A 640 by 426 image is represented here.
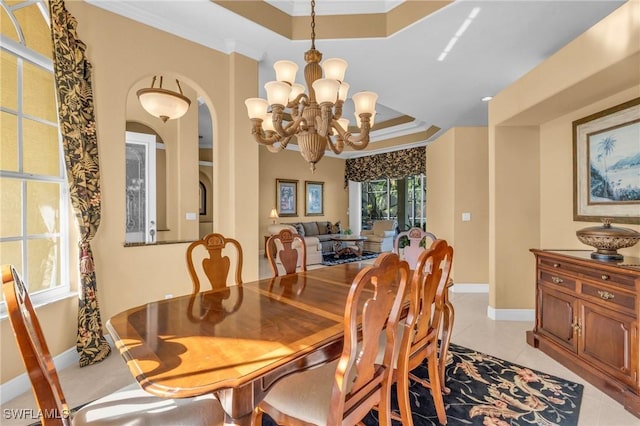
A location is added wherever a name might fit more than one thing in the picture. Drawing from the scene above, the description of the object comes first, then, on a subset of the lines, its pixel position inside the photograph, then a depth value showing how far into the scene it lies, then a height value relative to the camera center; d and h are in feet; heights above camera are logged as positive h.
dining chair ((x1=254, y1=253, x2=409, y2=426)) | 3.52 -2.34
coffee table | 23.73 -2.85
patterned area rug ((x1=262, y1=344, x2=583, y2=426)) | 6.00 -4.13
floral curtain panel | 7.53 +1.66
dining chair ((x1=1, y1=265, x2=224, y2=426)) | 2.68 -2.12
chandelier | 6.70 +2.35
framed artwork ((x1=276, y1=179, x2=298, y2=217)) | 27.37 +1.46
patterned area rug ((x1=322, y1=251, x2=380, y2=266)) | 23.49 -3.75
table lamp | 25.39 -0.11
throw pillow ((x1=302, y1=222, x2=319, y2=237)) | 27.37 -1.49
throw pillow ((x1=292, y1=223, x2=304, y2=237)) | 25.63 -1.33
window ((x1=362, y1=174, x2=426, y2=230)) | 26.84 +1.10
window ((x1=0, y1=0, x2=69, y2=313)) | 6.97 +1.36
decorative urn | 7.13 -0.68
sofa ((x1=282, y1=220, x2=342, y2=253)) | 26.43 -1.63
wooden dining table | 3.15 -1.66
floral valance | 24.94 +4.28
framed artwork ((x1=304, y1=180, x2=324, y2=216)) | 29.32 +1.43
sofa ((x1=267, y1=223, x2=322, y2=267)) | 21.88 -2.88
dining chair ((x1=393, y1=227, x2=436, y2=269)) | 9.83 -1.09
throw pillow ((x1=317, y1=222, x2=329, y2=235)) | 28.32 -1.55
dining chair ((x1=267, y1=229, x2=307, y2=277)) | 8.18 -1.11
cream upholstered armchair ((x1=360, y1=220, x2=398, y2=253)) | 26.73 -2.16
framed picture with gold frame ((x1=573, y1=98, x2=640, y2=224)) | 7.93 +1.33
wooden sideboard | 6.44 -2.67
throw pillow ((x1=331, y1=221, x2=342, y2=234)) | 28.88 -1.53
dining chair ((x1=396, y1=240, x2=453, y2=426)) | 4.77 -2.02
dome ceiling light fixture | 9.86 +3.74
